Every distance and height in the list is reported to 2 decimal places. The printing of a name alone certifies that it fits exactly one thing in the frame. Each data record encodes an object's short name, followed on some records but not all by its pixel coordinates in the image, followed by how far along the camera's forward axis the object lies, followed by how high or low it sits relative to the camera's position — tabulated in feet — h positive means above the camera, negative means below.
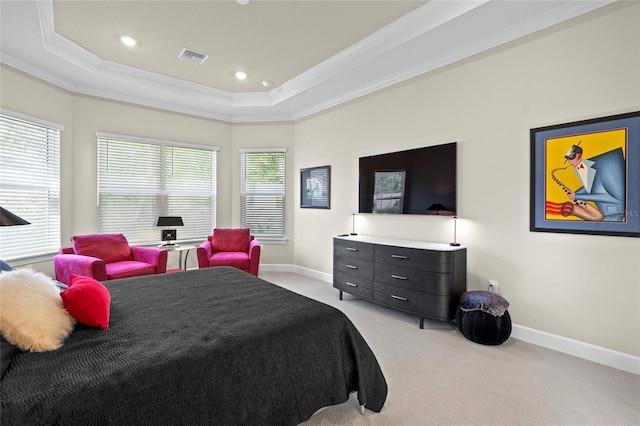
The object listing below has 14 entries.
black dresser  10.28 -2.30
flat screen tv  11.53 +1.24
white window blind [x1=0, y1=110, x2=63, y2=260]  11.82 +1.06
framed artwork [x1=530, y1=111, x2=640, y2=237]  7.91 +0.96
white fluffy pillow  4.36 -1.56
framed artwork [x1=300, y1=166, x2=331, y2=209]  16.87 +1.29
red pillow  5.24 -1.63
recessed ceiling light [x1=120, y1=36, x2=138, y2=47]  11.46 +6.32
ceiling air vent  12.48 +6.36
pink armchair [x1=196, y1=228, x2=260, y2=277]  14.85 -2.08
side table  15.00 -1.88
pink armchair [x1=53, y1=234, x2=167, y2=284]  11.29 -2.01
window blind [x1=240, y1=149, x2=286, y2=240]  19.22 +1.06
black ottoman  9.27 -3.27
